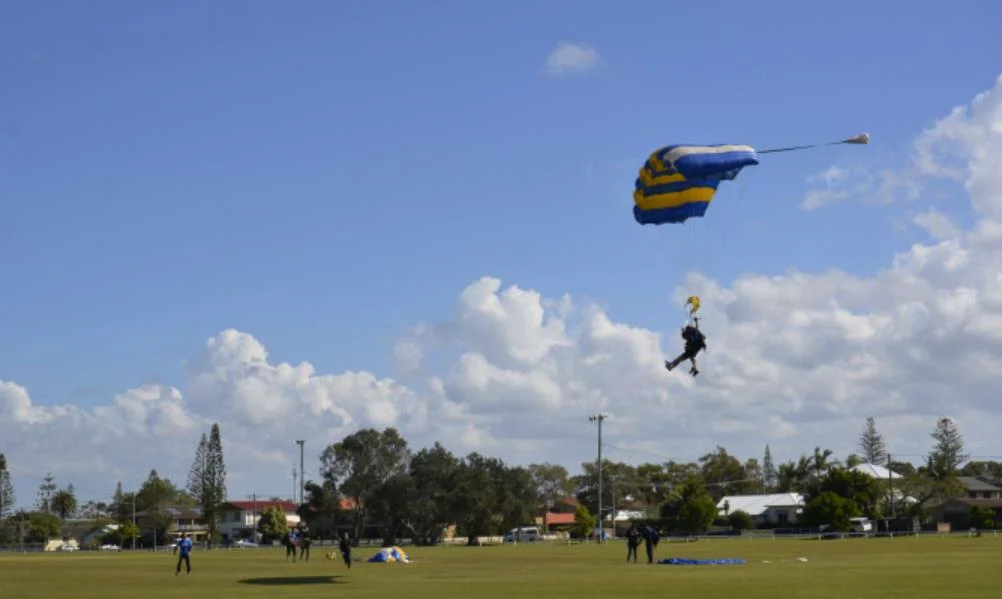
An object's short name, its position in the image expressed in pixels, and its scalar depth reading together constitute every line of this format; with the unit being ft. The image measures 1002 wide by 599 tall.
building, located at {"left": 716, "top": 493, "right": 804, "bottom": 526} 460.96
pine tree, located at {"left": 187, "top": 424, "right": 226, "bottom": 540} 476.54
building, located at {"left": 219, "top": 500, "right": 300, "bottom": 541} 546.26
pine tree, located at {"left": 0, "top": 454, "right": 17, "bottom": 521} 488.44
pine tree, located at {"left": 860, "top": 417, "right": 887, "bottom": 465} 615.16
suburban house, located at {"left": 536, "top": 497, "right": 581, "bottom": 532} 578.70
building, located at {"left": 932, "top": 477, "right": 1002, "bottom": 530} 414.82
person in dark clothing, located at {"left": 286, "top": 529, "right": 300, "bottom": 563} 200.73
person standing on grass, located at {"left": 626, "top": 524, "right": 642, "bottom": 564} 169.07
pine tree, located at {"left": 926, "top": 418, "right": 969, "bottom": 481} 608.43
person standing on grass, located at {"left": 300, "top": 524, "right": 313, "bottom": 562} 199.52
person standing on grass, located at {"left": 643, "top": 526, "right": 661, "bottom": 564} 164.55
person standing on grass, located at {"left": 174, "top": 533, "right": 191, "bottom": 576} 153.90
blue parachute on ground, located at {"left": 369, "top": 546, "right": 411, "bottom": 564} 187.52
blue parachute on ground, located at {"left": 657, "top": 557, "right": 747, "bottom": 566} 159.43
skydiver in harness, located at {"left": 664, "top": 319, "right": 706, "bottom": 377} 117.29
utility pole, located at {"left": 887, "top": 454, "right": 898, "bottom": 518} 385.91
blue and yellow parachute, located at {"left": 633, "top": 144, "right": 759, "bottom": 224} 114.73
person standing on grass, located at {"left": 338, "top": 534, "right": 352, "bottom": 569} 163.43
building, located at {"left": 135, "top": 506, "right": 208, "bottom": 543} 526.16
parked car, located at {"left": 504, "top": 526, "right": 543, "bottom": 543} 416.44
